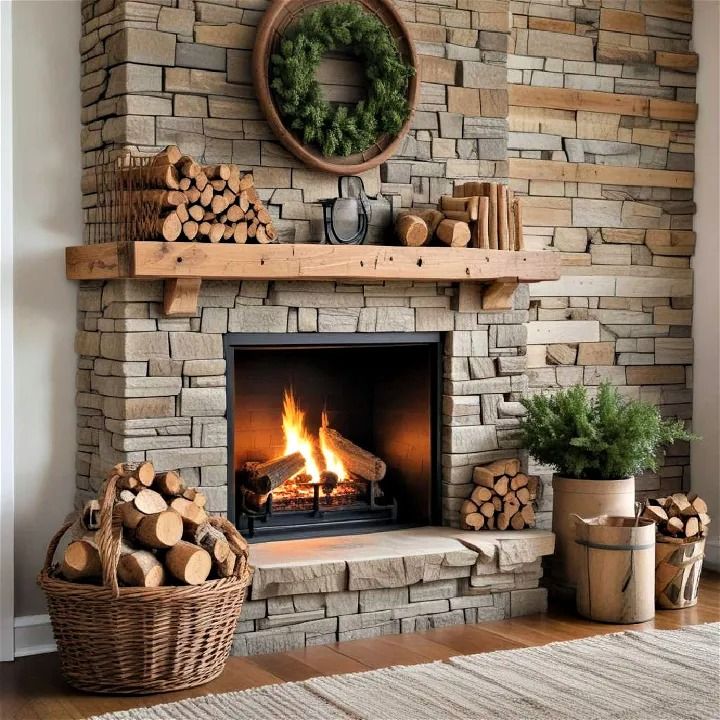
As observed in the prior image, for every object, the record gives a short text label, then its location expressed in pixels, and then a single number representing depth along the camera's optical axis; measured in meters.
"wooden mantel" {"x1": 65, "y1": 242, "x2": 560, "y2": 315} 3.81
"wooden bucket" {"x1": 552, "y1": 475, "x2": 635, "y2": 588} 4.55
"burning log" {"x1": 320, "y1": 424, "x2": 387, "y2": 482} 4.71
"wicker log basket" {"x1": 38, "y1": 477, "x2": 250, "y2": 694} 3.50
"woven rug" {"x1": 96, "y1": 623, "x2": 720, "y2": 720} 3.37
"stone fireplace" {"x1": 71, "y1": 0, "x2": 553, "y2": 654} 4.03
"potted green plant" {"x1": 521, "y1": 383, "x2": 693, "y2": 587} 4.50
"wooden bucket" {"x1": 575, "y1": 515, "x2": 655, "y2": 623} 4.31
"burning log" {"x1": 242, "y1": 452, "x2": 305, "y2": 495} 4.51
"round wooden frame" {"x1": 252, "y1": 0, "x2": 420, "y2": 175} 4.14
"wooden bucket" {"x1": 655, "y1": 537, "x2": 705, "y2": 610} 4.56
